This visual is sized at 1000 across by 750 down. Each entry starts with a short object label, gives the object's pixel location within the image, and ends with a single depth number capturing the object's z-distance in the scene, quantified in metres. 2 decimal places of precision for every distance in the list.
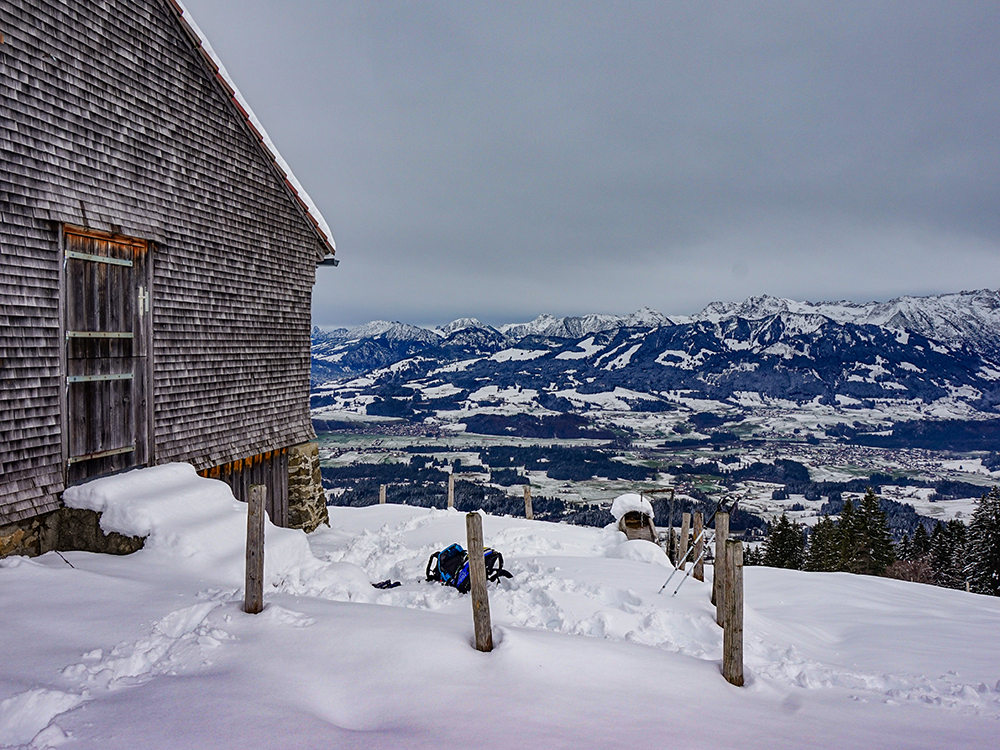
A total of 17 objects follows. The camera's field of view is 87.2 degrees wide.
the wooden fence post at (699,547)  11.70
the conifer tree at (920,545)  42.75
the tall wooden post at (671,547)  20.08
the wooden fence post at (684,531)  14.68
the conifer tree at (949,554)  34.62
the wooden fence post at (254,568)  5.59
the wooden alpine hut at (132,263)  7.12
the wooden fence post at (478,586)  5.39
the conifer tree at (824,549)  37.81
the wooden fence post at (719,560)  7.72
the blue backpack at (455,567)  8.96
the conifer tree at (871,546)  36.78
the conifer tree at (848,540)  37.03
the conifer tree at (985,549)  29.91
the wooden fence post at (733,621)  5.70
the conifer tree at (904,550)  42.50
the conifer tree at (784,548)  39.62
